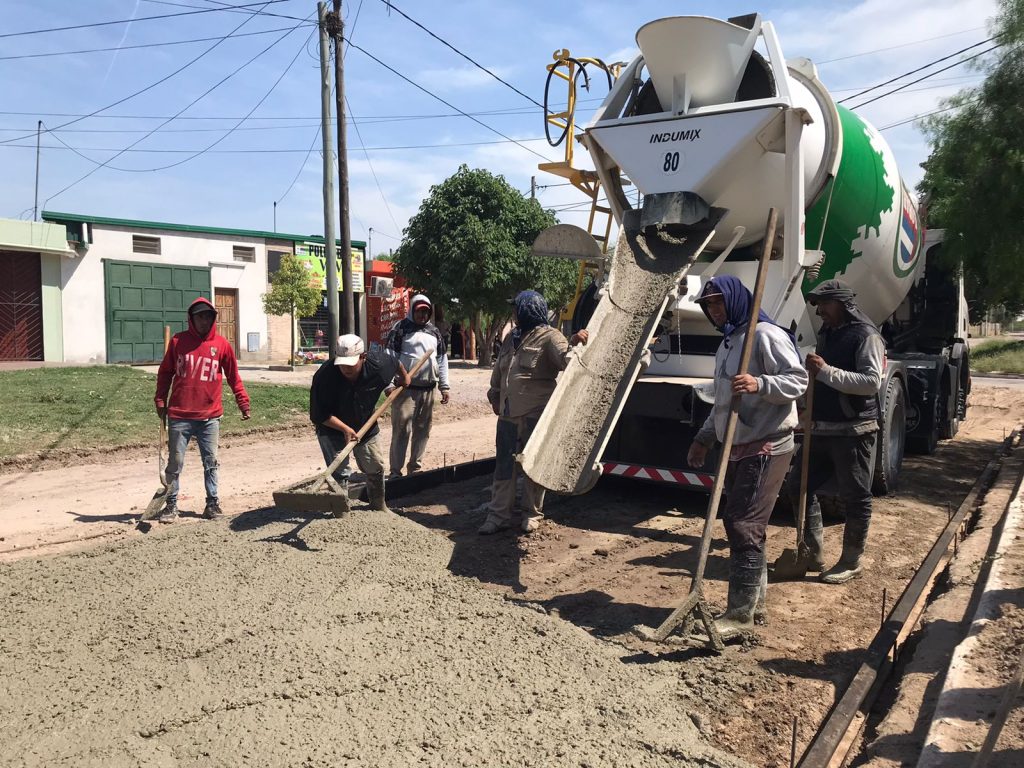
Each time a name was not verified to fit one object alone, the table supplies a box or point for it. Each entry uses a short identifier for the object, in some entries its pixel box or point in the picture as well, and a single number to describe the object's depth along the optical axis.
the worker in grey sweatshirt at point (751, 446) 4.02
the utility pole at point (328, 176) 14.17
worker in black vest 4.90
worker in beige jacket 5.80
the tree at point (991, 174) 8.27
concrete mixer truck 5.40
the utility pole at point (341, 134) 14.23
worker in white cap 5.95
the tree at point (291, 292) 20.66
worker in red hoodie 6.16
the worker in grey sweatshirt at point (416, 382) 7.24
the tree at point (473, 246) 20.52
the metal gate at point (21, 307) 19.39
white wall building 20.16
